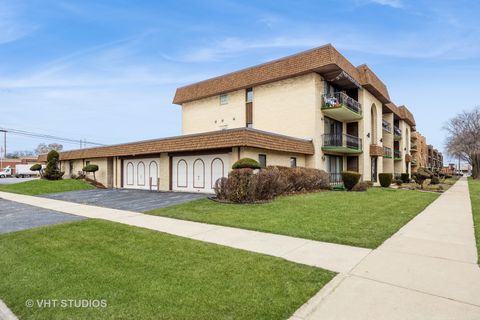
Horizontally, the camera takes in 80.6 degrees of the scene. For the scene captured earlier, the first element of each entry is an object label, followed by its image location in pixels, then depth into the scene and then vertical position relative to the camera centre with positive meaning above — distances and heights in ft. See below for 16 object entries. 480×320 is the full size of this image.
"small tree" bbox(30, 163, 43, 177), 98.43 -0.20
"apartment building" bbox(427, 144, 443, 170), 259.19 +8.93
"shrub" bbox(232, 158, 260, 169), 46.91 +0.31
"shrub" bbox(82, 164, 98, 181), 84.28 -0.51
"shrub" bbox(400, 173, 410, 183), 102.84 -4.60
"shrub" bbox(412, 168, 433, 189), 77.32 -2.94
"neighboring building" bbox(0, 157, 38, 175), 251.66 +4.19
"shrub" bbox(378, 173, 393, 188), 77.77 -3.73
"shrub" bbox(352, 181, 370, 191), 62.85 -4.79
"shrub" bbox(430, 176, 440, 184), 94.08 -4.94
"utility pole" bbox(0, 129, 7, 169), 219.53 +12.87
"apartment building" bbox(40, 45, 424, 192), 58.29 +10.63
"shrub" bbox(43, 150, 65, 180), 87.71 -0.51
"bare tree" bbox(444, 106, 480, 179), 165.78 +17.42
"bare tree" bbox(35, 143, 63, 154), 315.78 +23.23
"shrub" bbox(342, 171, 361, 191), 61.57 -2.94
